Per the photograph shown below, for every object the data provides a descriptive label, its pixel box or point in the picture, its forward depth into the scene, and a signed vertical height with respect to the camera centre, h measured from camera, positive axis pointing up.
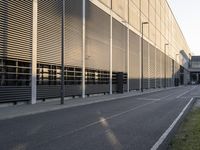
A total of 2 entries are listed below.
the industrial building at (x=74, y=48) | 10.30 +2.69
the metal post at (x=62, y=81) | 10.93 -0.14
